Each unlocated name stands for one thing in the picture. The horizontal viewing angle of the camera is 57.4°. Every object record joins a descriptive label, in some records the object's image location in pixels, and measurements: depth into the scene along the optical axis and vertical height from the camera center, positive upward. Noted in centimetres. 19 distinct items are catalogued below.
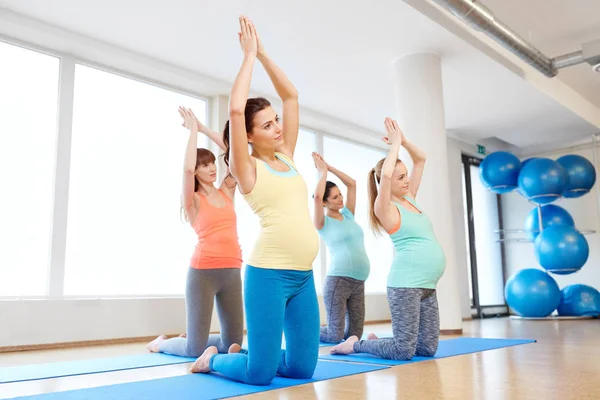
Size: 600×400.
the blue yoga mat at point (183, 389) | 195 -41
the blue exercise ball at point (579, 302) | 654 -35
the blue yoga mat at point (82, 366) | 259 -44
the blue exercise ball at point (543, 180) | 649 +110
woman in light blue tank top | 374 +10
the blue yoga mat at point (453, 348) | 287 -44
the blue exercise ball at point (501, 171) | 691 +129
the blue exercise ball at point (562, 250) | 629 +26
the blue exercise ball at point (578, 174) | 677 +120
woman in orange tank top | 297 +12
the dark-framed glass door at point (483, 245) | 802 +44
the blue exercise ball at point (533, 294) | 634 -24
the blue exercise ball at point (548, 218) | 690 +68
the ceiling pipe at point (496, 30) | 377 +186
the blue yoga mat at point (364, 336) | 372 -49
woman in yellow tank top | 205 +13
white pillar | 479 +117
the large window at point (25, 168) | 409 +89
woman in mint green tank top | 280 +6
